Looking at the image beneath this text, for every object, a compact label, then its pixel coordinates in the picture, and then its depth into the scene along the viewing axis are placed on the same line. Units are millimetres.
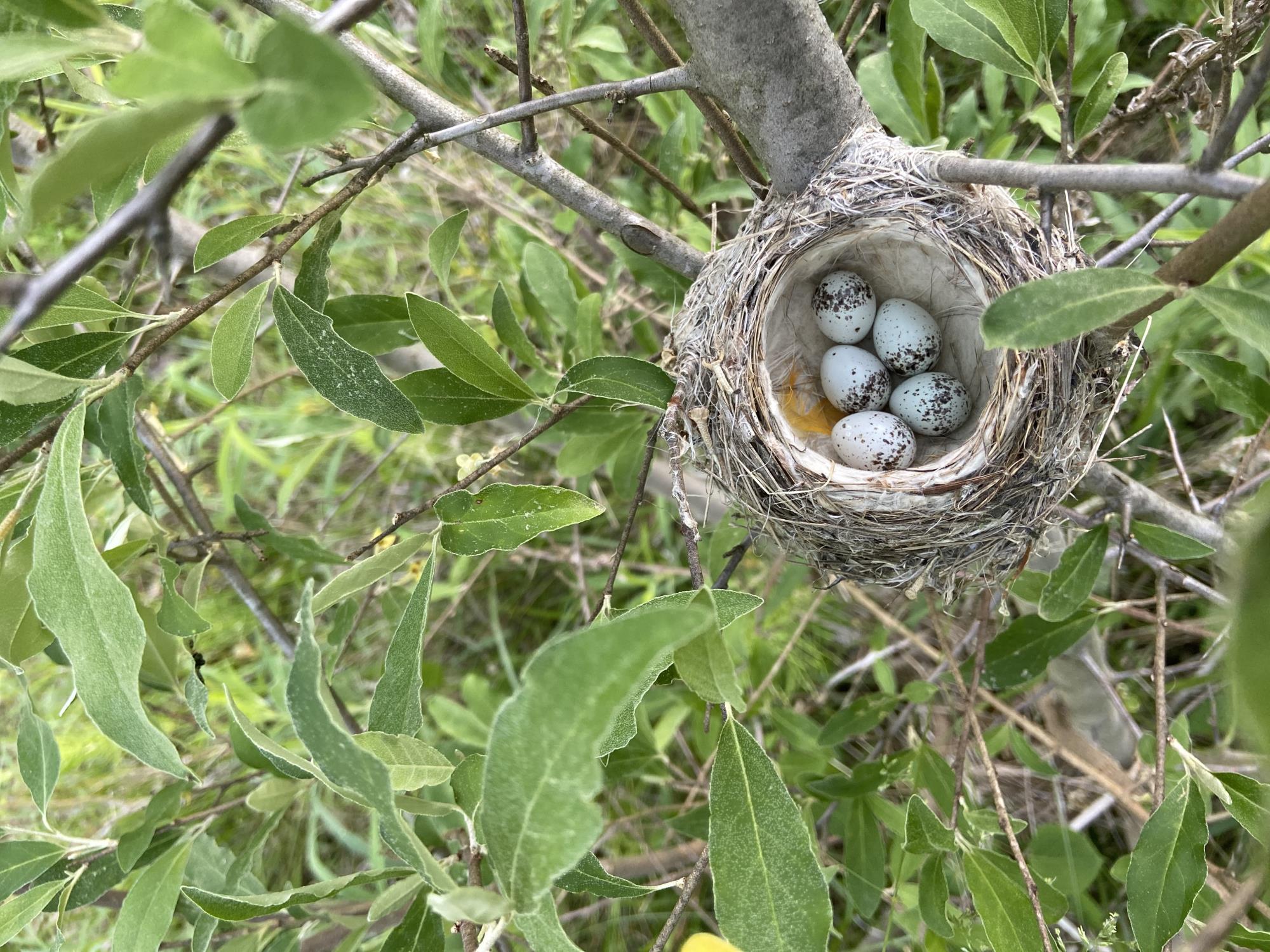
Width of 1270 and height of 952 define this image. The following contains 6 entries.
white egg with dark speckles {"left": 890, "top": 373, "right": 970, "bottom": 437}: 224
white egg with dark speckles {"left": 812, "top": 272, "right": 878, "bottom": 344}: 227
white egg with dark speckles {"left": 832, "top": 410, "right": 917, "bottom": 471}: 216
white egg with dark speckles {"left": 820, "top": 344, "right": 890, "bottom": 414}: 232
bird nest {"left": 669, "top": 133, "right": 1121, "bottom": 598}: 175
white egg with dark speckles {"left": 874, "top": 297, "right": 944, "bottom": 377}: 228
